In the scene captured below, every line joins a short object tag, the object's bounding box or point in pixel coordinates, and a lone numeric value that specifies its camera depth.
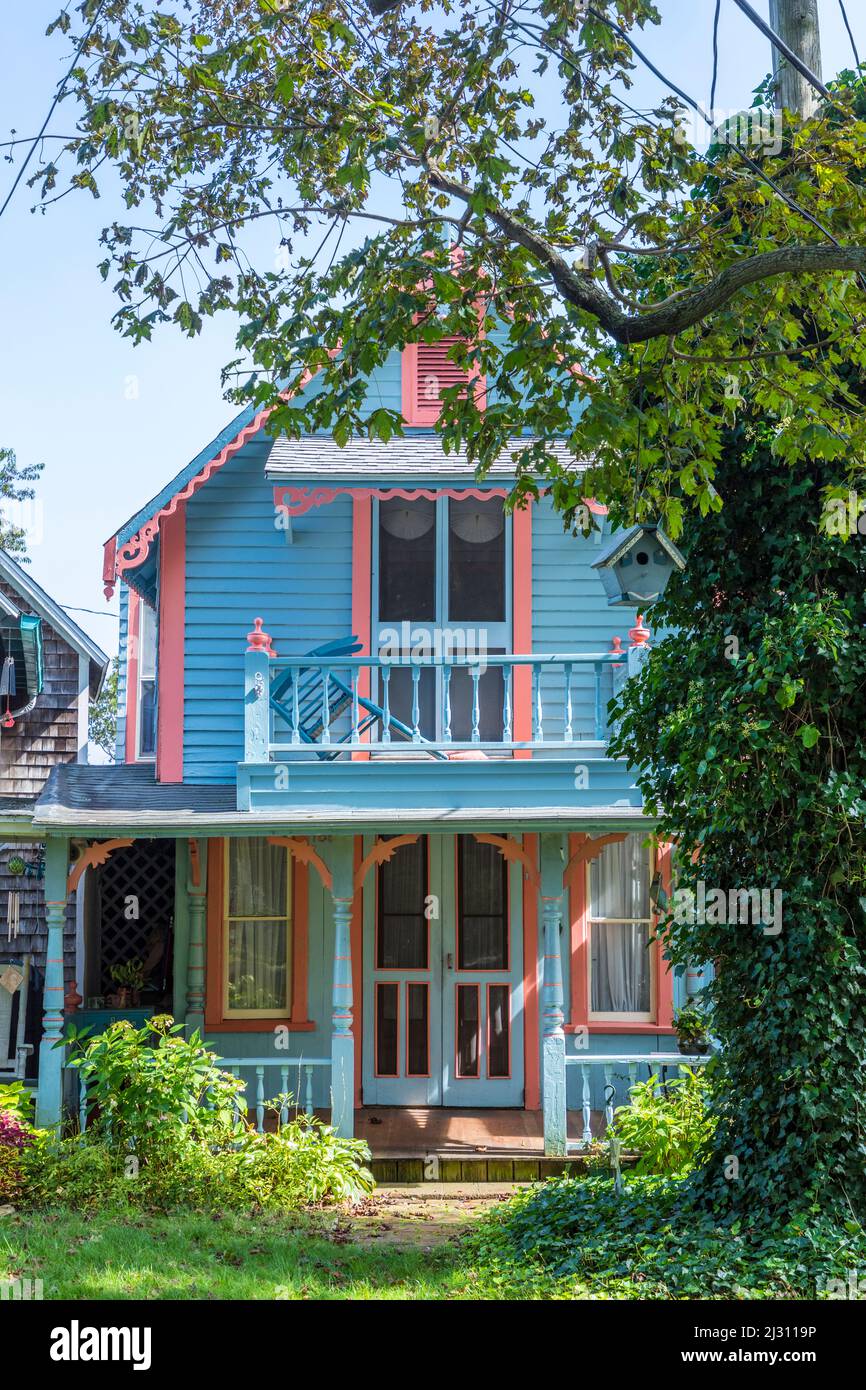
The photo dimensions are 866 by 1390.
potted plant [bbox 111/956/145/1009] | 12.26
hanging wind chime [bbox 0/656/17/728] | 12.56
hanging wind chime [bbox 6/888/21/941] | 12.54
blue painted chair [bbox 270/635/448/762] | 10.44
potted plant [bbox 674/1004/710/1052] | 10.68
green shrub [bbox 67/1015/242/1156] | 8.97
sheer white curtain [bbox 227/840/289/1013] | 11.67
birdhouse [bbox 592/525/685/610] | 7.42
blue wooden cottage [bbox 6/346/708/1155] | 11.16
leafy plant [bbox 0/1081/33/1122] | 9.65
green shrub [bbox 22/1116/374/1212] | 8.66
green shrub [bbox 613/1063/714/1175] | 9.00
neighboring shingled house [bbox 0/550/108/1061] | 12.57
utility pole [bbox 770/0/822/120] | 7.09
